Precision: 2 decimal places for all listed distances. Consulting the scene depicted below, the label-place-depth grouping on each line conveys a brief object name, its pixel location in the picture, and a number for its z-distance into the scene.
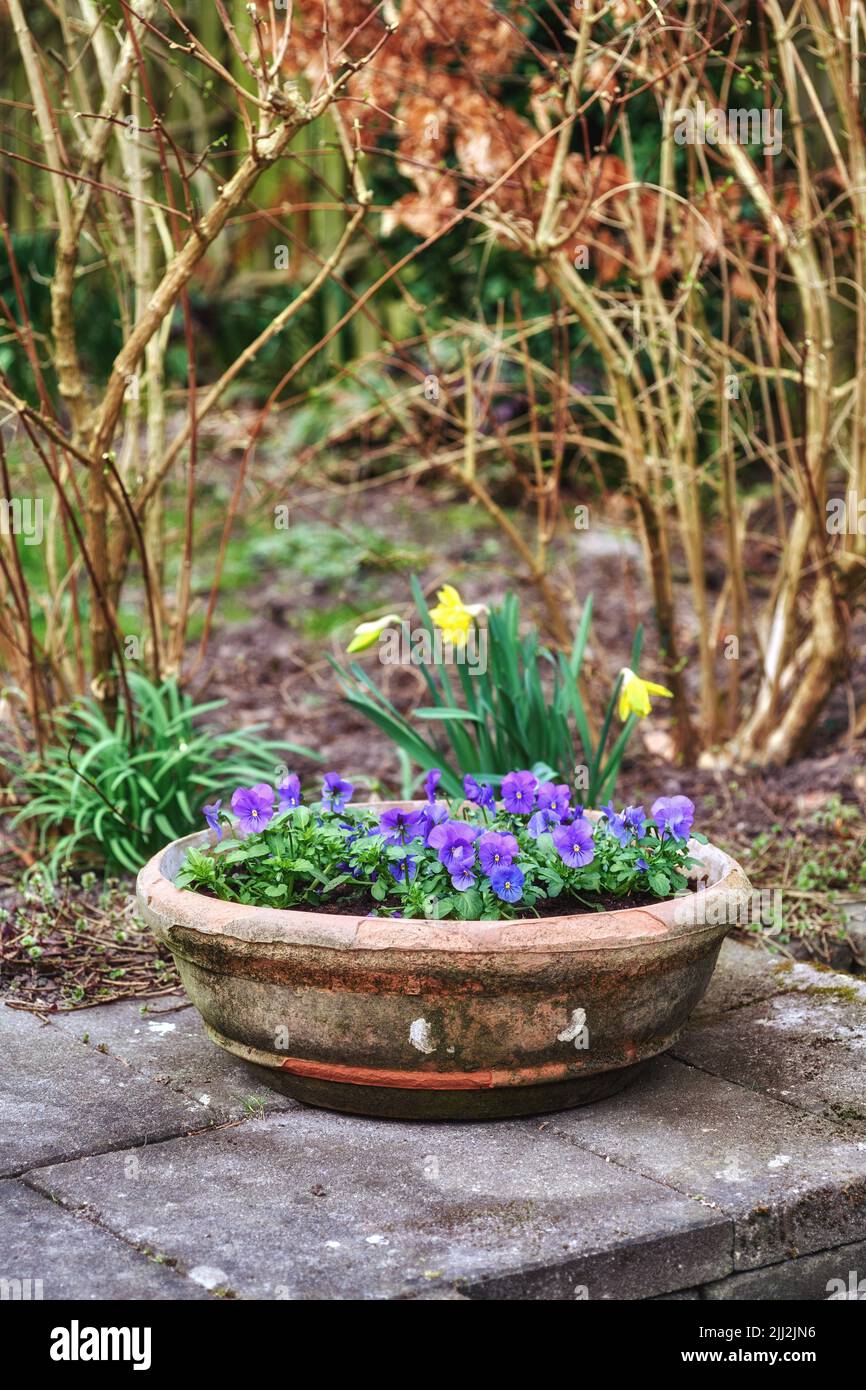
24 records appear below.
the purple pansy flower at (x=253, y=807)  2.91
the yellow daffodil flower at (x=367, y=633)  3.60
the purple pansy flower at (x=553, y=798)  3.00
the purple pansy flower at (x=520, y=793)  2.99
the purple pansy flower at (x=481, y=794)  2.99
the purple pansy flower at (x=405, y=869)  2.77
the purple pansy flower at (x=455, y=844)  2.68
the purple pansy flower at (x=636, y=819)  2.88
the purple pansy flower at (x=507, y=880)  2.66
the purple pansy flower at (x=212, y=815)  2.98
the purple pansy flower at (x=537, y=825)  2.87
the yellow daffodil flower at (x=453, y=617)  3.71
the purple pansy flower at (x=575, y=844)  2.73
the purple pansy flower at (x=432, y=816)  2.85
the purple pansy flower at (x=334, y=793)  3.05
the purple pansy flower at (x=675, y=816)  2.84
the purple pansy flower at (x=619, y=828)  2.86
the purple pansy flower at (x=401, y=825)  2.86
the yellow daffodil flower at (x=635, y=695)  3.35
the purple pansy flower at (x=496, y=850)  2.67
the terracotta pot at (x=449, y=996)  2.53
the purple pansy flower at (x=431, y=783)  3.02
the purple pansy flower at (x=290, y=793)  3.02
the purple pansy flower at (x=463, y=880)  2.68
